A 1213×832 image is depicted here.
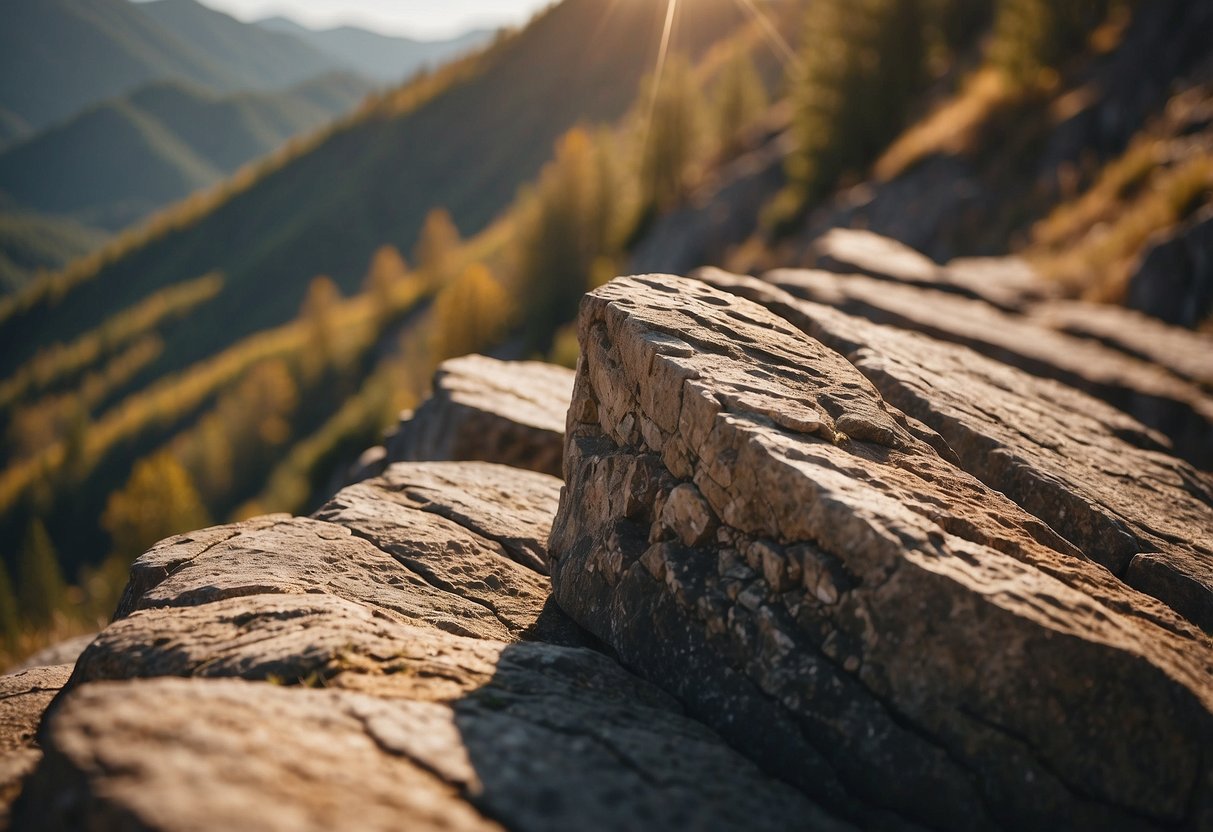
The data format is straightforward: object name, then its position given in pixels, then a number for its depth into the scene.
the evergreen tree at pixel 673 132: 60.47
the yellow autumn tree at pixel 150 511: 56.62
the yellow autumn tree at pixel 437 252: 107.30
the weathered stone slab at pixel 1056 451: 6.67
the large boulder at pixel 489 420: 12.99
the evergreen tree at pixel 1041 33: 34.75
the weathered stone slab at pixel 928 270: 17.73
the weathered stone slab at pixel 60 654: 12.70
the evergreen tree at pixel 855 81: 41.84
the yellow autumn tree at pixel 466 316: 59.31
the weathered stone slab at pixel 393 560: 6.94
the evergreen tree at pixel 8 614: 46.26
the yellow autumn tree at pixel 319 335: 115.06
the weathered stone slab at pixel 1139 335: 13.10
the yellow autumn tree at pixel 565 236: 62.84
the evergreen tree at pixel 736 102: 62.75
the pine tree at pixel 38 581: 60.78
